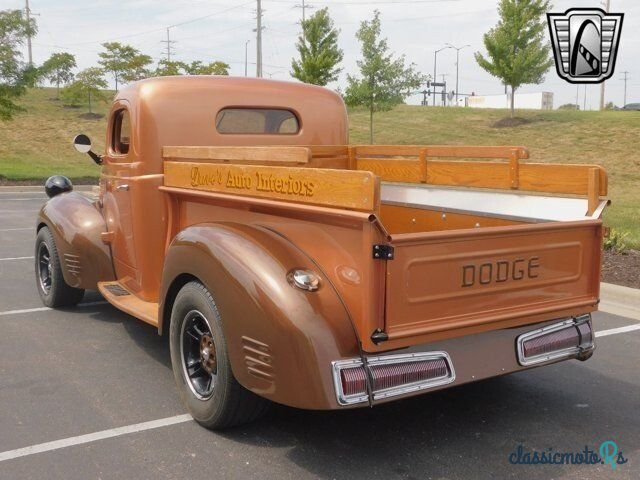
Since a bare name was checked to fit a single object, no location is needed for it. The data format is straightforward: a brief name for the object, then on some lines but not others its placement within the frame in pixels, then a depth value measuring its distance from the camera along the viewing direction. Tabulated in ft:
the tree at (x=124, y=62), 116.67
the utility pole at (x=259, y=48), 107.34
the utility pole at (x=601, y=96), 137.25
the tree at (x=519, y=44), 93.71
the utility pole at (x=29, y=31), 64.69
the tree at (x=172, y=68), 113.11
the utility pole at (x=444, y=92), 256.11
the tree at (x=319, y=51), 92.02
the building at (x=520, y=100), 189.98
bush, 26.35
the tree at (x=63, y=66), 122.62
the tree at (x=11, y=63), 62.90
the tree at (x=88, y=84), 116.98
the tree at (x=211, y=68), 112.06
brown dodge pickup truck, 9.43
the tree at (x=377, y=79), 82.43
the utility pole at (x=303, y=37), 94.38
